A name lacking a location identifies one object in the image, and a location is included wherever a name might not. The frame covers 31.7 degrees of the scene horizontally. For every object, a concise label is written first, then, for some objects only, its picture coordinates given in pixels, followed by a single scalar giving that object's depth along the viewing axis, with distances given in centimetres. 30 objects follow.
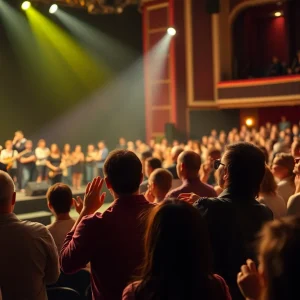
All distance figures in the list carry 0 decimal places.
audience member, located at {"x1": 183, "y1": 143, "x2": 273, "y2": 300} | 203
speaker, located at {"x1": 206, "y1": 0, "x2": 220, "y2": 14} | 1384
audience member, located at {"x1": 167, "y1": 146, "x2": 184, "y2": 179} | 524
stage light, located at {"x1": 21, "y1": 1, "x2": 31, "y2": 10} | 1265
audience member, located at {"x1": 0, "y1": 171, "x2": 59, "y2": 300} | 220
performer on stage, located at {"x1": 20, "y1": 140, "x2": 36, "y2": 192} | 1059
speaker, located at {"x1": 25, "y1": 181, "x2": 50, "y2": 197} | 891
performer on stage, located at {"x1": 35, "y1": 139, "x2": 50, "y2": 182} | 1098
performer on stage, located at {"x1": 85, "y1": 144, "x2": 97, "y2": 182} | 1232
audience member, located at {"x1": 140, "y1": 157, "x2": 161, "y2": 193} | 479
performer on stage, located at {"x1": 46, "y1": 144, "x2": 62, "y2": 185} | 1087
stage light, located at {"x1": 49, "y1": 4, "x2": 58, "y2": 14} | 1318
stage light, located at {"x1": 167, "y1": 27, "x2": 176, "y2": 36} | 1466
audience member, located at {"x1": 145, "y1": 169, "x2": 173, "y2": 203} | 358
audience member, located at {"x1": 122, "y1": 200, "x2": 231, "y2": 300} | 139
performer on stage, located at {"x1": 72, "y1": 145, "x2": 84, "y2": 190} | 1155
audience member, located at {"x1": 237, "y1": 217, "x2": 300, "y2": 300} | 102
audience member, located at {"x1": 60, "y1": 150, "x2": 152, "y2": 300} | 190
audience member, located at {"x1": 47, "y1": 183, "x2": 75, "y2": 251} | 313
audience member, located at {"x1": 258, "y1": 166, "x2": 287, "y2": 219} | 329
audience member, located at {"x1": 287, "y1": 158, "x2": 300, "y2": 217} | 296
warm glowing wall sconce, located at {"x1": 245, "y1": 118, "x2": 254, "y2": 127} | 1559
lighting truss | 1325
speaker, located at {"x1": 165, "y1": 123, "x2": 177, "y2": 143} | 1452
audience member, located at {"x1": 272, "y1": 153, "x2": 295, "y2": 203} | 382
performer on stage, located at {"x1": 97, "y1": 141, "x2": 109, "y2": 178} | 1208
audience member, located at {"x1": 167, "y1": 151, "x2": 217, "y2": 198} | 357
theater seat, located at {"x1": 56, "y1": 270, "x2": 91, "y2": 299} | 294
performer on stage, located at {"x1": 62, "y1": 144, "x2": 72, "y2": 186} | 1146
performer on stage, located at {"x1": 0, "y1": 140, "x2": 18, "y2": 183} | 1033
